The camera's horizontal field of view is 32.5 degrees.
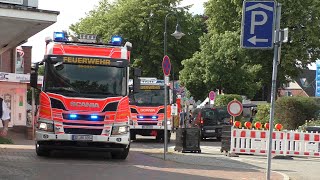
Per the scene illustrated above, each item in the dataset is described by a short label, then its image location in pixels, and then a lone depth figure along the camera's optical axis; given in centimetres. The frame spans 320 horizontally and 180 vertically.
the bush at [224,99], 3872
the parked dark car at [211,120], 3084
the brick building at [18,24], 1173
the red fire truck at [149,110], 2591
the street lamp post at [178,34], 3397
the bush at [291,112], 2789
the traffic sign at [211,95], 3538
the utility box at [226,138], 1973
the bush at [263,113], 3042
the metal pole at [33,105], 2802
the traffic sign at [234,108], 2030
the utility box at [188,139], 1977
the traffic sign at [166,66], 1795
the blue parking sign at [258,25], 1115
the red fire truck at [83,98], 1451
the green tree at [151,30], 5391
